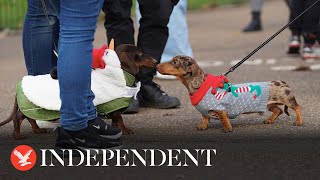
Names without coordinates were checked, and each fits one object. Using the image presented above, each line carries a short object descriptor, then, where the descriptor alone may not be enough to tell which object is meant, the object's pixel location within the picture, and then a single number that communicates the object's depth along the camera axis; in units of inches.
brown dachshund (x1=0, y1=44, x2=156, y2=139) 329.9
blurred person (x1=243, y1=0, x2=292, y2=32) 707.1
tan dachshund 336.1
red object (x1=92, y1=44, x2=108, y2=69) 315.0
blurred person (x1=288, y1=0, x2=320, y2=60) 527.6
